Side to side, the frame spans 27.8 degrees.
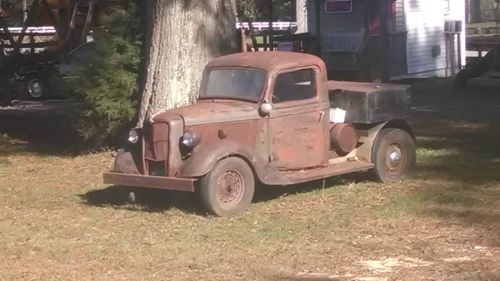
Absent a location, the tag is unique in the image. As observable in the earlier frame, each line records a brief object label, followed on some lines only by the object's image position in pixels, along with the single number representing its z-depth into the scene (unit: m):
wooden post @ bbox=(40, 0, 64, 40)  22.97
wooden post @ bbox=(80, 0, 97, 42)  19.48
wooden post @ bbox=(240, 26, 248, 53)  13.74
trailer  24.00
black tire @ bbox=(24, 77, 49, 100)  25.41
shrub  14.02
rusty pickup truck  9.95
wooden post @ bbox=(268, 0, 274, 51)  22.56
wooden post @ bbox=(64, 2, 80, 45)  22.01
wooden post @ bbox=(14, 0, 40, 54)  22.22
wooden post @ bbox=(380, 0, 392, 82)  23.91
